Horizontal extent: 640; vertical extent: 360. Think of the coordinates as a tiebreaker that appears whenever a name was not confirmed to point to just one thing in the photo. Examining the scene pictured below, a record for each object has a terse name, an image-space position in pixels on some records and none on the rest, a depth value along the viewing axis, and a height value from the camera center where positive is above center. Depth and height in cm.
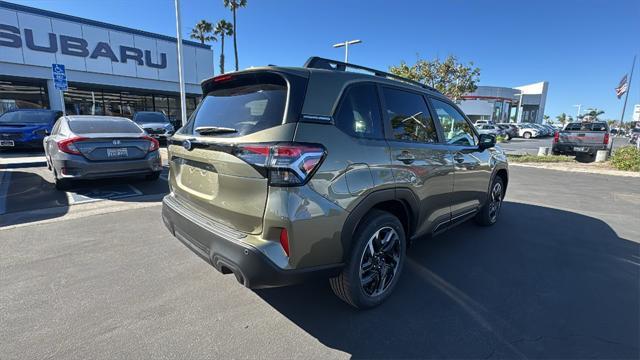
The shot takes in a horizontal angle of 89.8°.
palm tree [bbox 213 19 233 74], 3475 +936
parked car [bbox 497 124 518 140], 3248 -50
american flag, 1962 +254
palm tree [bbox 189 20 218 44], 3553 +934
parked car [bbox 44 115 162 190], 538 -65
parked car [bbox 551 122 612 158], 1266 -45
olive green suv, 199 -41
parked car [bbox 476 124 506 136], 3088 -42
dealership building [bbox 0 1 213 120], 1672 +280
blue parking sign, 1003 +107
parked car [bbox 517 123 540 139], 3497 -59
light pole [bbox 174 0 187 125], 1154 +259
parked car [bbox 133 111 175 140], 1279 -36
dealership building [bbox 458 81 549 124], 5425 +378
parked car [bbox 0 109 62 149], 1057 -56
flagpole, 2066 +194
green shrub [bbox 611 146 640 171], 1077 -102
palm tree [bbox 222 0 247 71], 3194 +1105
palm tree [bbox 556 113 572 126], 10644 +259
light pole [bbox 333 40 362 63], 1899 +453
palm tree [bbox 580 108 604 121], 8986 +420
